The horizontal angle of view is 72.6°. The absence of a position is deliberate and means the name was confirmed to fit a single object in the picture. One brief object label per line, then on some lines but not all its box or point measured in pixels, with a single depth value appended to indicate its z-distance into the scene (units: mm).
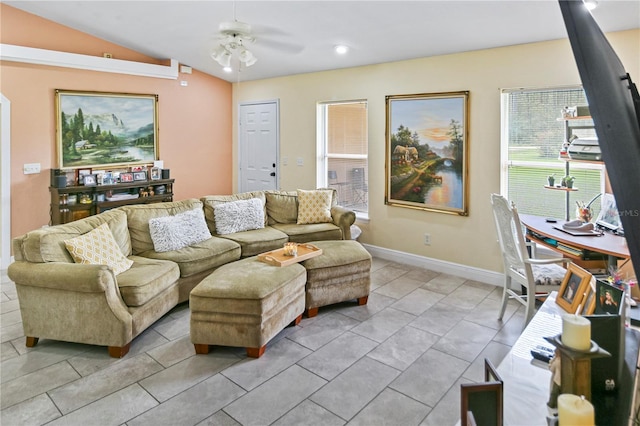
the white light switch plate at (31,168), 5164
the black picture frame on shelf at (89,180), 5434
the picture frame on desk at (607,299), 1429
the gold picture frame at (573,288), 1780
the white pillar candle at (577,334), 948
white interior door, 6680
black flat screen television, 605
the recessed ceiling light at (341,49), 4891
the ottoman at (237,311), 3021
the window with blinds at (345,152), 5785
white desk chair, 3184
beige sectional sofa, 3027
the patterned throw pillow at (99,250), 3250
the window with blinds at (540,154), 3988
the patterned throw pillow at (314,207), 5139
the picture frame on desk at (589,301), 1605
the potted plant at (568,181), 3768
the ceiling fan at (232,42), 3848
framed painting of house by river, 4750
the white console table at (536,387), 1005
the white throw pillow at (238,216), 4672
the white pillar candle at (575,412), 760
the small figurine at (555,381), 1005
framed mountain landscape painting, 5453
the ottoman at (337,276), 3744
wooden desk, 2791
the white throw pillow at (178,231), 4016
